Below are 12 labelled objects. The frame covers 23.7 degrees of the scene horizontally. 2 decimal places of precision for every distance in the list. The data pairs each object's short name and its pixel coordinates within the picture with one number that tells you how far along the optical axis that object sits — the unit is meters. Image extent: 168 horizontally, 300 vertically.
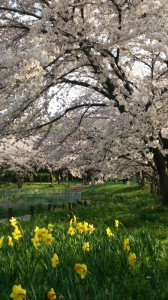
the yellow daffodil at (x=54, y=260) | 3.47
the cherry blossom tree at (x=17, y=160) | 37.31
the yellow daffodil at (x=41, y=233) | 4.27
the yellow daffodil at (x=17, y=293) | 2.56
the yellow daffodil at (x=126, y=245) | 4.23
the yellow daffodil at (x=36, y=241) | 4.29
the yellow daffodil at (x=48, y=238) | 4.20
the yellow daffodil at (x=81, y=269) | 3.03
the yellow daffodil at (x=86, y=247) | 4.16
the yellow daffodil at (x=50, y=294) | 2.61
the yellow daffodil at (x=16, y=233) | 4.73
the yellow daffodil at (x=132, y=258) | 3.86
